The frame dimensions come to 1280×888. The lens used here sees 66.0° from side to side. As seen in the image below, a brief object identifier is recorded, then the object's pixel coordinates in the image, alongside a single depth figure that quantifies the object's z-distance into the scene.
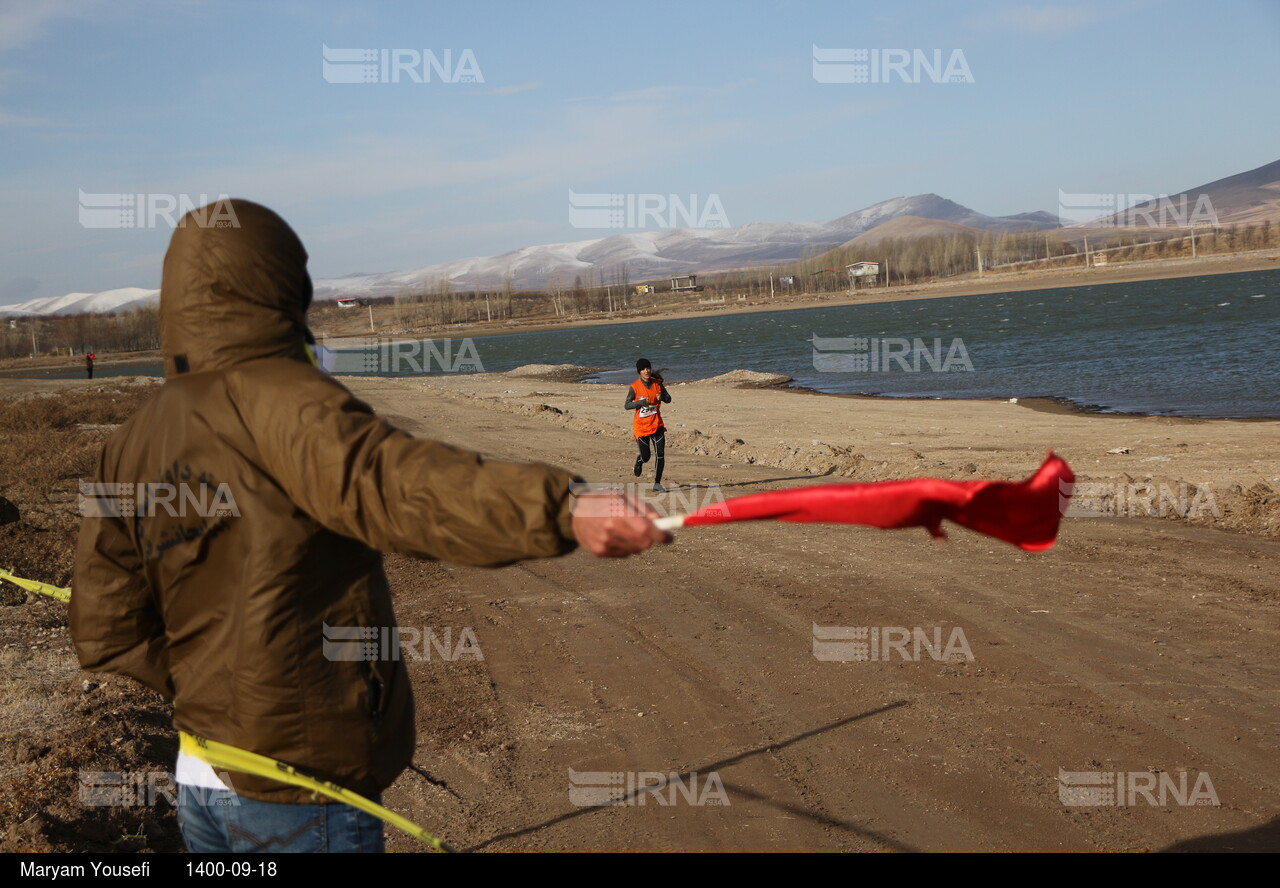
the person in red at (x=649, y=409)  16.20
